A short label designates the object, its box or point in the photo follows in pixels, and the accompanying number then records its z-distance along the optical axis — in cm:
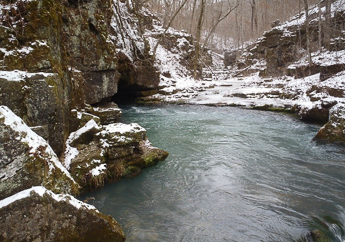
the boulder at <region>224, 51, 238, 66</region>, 4282
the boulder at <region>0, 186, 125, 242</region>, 235
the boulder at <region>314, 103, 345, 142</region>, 793
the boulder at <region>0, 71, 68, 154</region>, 408
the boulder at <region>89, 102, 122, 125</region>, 954
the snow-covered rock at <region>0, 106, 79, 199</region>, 253
